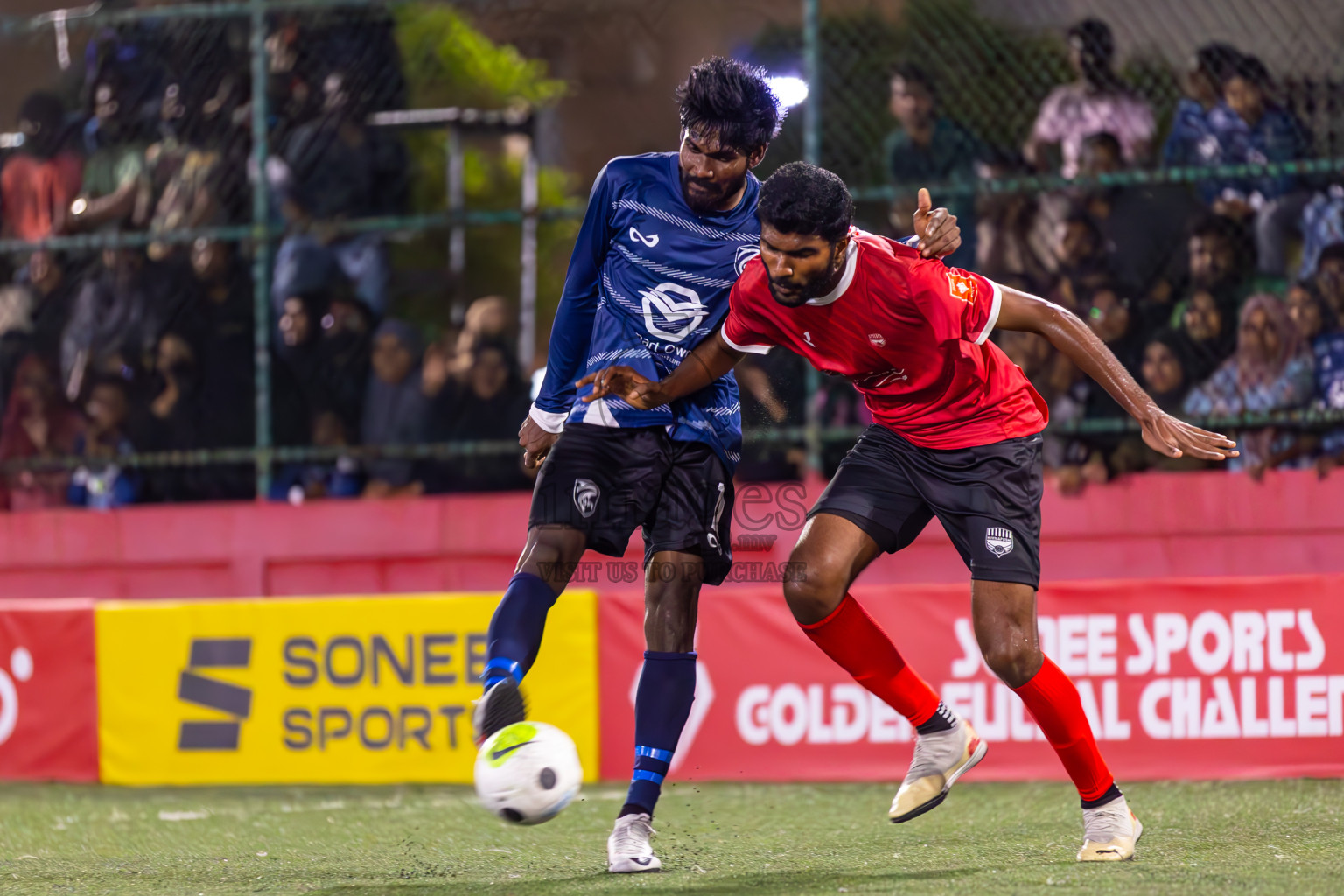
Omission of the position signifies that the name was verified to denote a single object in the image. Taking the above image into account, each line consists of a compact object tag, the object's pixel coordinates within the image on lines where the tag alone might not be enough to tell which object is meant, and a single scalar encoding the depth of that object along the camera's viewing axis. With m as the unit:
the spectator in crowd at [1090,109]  15.05
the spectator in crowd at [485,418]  16.14
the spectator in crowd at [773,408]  15.30
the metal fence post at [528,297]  19.66
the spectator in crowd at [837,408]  15.50
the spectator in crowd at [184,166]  17.42
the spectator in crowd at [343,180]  17.23
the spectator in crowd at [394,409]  16.34
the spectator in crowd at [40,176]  17.91
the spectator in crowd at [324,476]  16.78
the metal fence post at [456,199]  20.23
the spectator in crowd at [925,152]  15.14
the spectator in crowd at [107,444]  17.28
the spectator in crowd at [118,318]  17.41
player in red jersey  8.28
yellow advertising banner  13.79
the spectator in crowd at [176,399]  17.27
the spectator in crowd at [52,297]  17.75
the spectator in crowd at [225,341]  17.22
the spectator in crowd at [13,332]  17.80
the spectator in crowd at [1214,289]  14.32
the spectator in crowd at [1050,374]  14.87
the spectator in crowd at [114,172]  17.70
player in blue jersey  8.57
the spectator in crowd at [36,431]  17.44
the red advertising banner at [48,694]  14.41
